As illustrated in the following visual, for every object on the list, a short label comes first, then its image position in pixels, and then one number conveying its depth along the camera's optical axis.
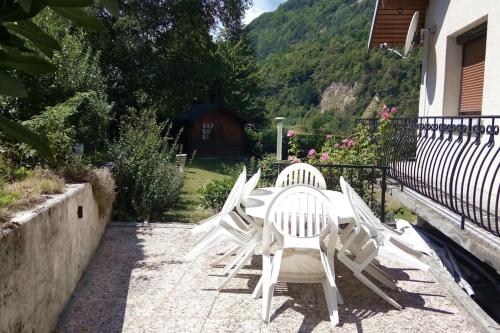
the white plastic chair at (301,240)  4.28
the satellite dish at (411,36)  8.38
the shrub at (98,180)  5.87
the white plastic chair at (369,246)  4.62
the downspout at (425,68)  9.01
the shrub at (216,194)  8.78
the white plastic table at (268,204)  4.82
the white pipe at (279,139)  8.04
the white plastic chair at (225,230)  5.07
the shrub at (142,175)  8.05
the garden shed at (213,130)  28.25
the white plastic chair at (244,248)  4.92
